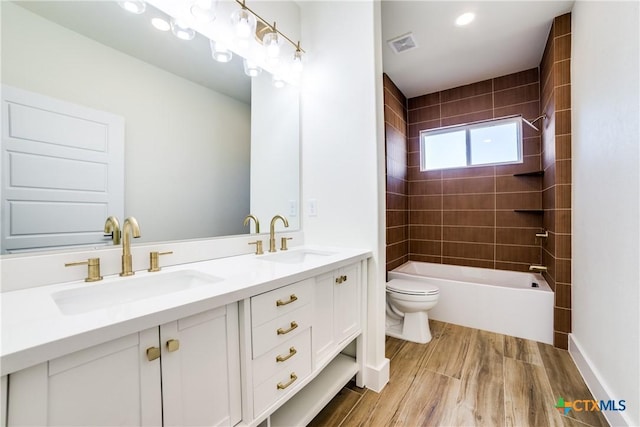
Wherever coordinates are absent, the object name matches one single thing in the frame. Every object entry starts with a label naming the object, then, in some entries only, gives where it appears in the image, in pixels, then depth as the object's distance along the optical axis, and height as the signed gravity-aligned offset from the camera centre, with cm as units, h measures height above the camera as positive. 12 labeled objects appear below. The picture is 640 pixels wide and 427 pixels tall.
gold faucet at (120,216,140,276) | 100 -14
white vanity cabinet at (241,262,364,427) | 93 -56
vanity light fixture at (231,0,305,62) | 162 +111
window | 291 +81
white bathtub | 212 -81
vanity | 54 -36
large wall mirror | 92 +50
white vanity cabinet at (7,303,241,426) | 53 -40
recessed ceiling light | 199 +150
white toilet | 214 -79
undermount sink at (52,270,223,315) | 84 -27
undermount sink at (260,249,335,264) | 157 -26
